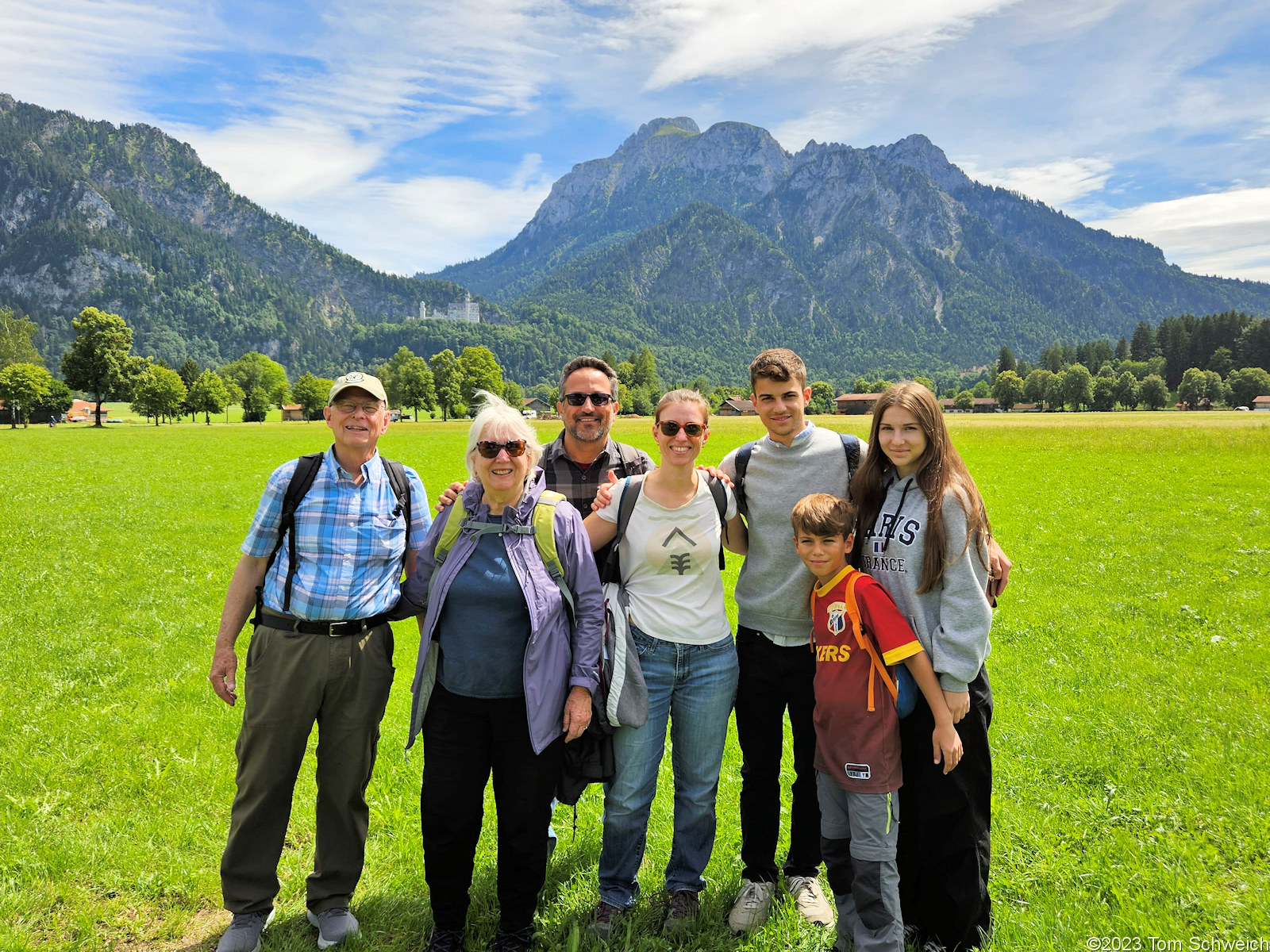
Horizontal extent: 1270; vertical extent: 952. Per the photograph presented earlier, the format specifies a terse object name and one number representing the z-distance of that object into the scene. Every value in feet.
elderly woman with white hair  12.05
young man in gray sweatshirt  13.44
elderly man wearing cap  12.69
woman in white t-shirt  12.91
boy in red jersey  11.34
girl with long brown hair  11.44
